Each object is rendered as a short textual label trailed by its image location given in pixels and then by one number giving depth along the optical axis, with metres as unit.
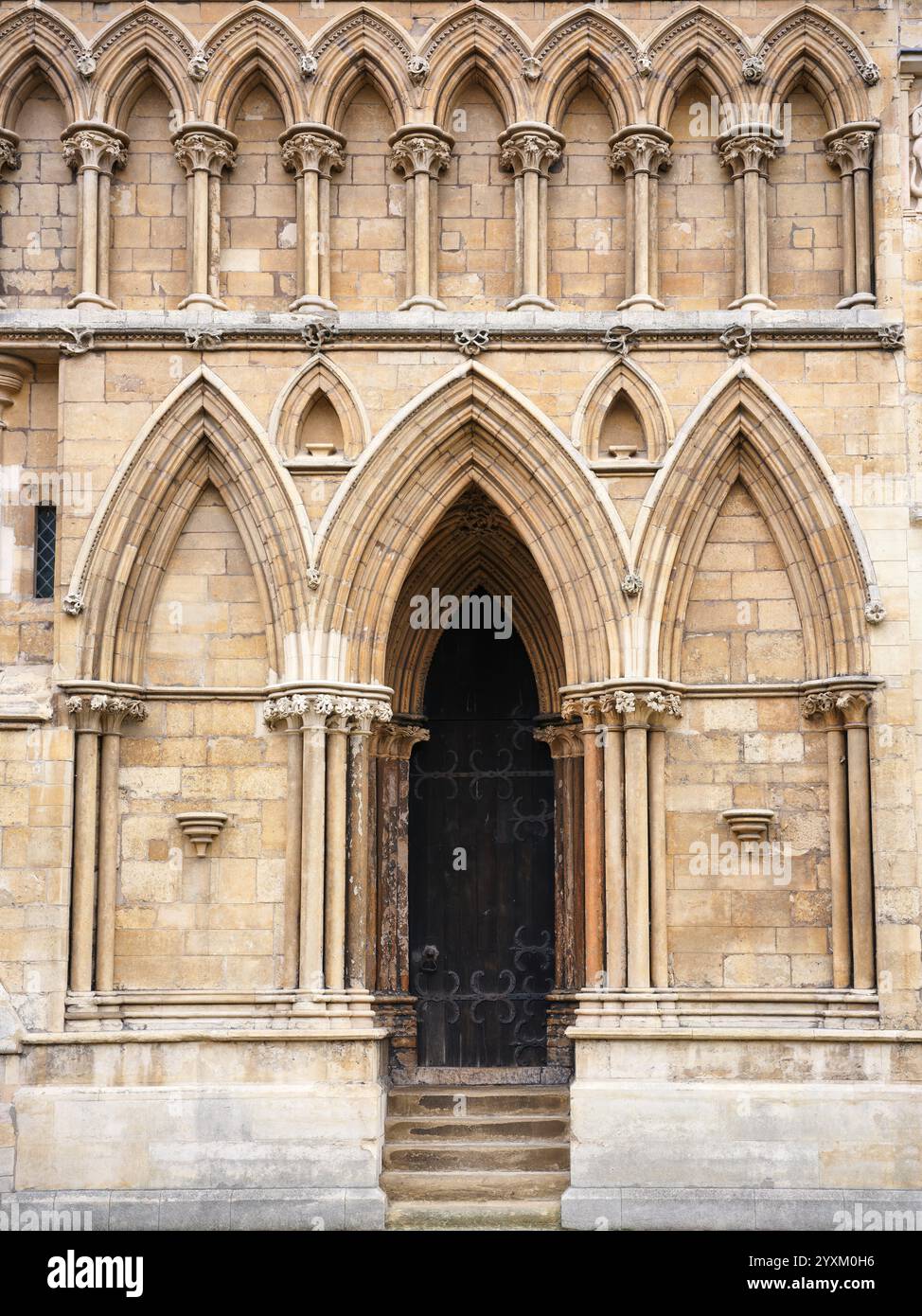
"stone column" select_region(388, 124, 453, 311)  13.01
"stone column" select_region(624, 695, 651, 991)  12.38
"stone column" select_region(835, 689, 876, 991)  12.29
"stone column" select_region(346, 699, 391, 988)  12.57
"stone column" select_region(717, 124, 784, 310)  12.95
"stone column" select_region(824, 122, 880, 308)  12.94
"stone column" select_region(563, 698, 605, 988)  12.55
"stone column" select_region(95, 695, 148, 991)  12.45
